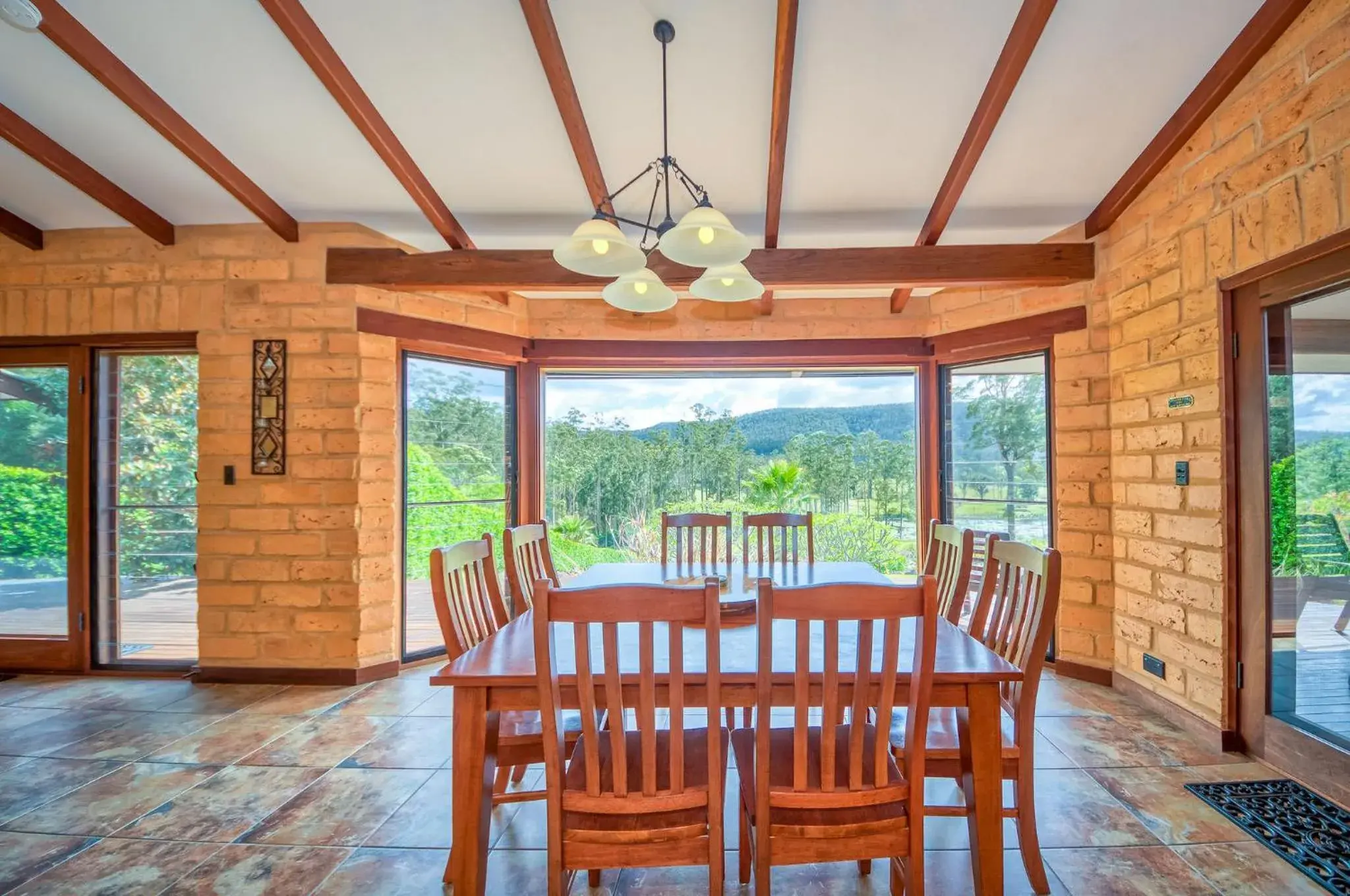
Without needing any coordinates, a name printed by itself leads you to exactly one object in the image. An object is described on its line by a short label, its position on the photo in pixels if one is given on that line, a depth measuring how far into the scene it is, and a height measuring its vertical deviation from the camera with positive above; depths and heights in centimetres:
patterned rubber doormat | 191 -132
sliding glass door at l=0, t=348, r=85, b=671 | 375 -26
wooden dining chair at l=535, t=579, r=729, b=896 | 142 -83
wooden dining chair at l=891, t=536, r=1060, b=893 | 181 -82
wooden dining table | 160 -73
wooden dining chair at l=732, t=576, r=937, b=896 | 136 -76
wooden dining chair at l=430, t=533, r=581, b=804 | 191 -60
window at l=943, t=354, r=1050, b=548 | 392 +1
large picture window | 480 -6
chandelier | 197 +69
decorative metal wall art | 362 +26
